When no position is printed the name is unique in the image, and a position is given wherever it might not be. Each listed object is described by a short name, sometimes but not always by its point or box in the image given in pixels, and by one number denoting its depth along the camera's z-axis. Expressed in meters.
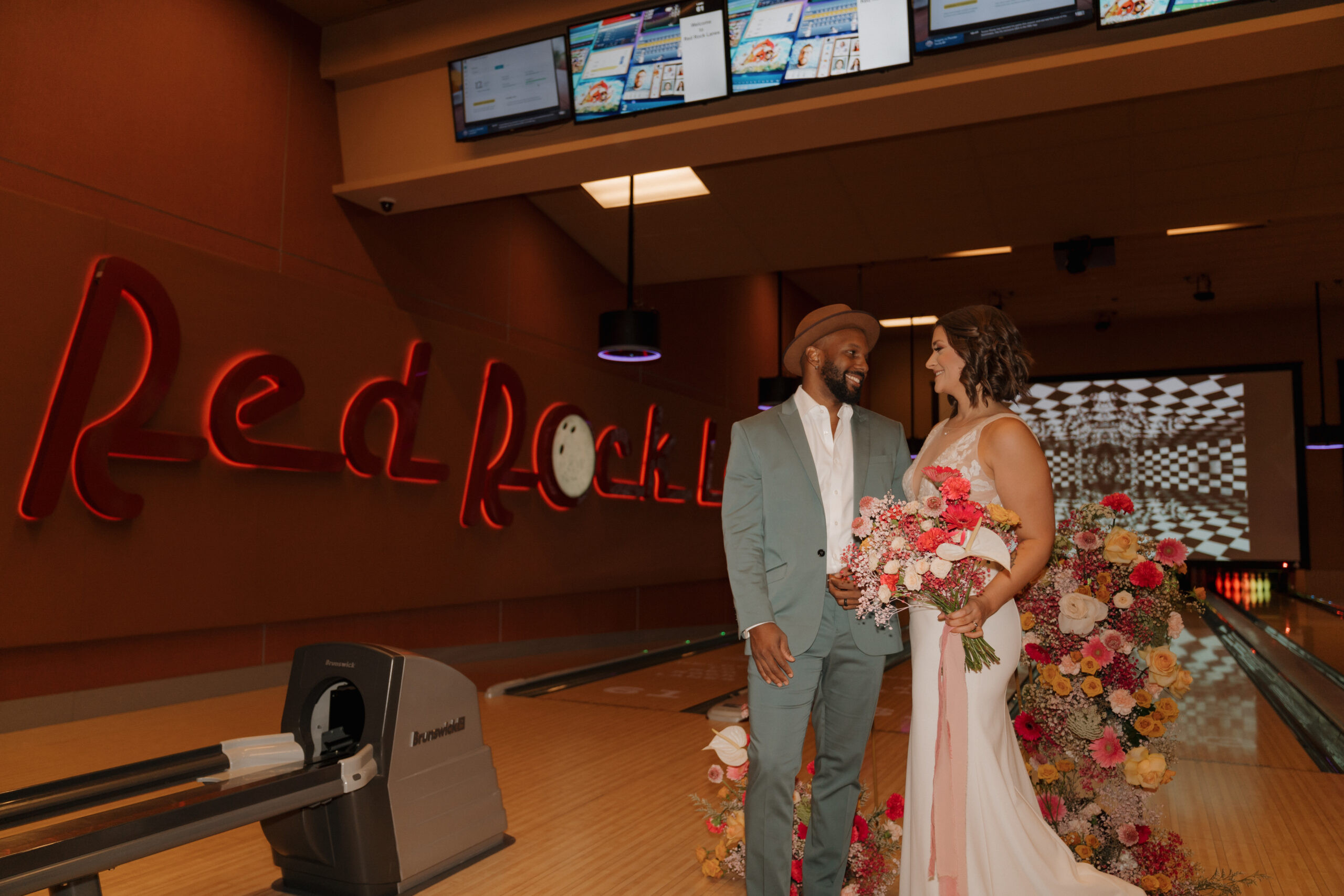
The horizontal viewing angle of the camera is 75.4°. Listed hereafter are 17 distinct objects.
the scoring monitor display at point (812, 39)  4.07
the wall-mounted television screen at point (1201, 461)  12.91
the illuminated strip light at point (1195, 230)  8.21
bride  1.91
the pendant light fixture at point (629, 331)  6.16
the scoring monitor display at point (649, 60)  4.45
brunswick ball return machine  1.98
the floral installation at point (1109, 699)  2.50
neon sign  4.39
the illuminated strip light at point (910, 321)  13.14
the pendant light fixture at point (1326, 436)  11.48
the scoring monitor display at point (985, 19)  3.73
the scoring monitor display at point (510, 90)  4.88
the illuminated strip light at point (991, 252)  9.53
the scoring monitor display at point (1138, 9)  3.67
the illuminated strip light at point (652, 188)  6.81
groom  2.11
